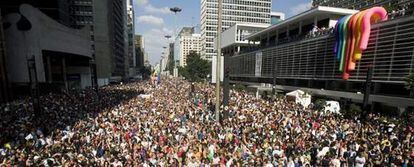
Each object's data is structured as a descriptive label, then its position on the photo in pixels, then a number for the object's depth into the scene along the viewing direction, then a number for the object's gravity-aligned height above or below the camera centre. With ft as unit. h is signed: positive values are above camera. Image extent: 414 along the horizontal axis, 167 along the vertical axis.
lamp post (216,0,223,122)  65.87 +0.33
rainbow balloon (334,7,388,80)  88.81 +6.60
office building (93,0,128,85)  291.58 +17.30
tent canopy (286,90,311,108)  102.92 -13.44
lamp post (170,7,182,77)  306.35 +46.20
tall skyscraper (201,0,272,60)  479.00 +67.52
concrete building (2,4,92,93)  125.49 +6.05
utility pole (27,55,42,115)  72.28 -11.11
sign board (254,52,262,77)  186.91 -4.73
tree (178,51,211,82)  329.11 -10.67
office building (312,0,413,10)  251.03 +48.22
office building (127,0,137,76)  605.07 +10.43
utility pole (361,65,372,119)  59.62 -6.62
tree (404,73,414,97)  69.31 -5.30
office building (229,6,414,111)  81.97 -1.09
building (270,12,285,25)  529.45 +72.80
